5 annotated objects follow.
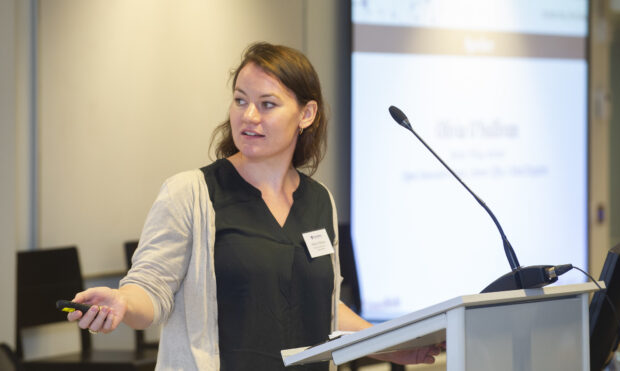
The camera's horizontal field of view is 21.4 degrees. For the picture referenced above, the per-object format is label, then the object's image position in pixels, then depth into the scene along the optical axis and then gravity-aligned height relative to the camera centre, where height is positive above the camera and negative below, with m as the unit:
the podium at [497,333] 3.19 -0.25
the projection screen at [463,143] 6.51 +0.21
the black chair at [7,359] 4.72 -0.64
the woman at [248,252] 3.68 -0.16
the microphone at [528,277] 3.29 -0.17
